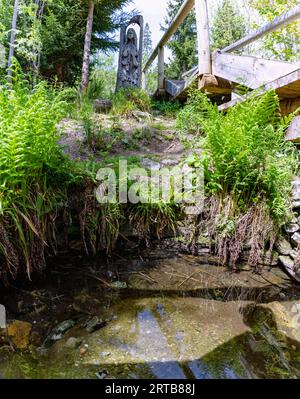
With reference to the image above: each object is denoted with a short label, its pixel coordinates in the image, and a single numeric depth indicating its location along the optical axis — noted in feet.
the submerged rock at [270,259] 10.79
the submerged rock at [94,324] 7.09
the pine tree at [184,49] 47.62
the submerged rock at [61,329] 6.78
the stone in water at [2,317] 6.96
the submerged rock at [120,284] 9.04
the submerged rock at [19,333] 6.50
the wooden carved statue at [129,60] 25.46
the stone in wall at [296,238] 10.36
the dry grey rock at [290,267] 9.95
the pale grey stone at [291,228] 10.68
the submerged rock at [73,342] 6.47
